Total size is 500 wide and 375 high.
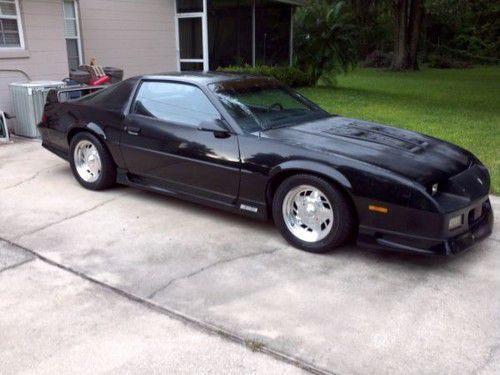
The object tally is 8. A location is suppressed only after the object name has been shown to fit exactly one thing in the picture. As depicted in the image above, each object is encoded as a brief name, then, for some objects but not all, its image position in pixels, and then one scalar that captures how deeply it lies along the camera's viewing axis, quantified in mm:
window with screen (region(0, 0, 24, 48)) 9445
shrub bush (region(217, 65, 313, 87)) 15436
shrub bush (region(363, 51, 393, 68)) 35081
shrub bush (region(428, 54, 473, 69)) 34500
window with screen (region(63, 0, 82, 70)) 11032
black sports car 3793
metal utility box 8906
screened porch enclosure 13984
